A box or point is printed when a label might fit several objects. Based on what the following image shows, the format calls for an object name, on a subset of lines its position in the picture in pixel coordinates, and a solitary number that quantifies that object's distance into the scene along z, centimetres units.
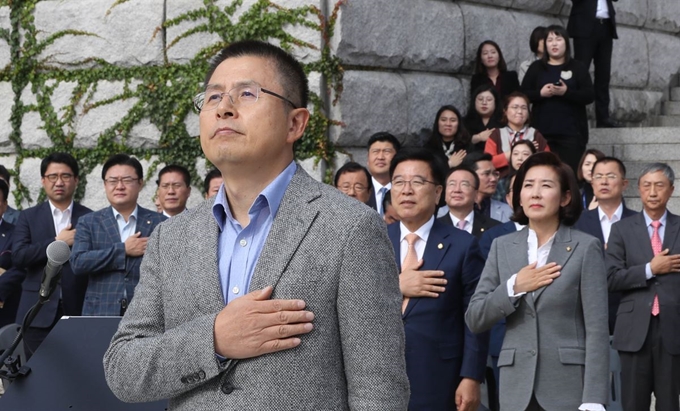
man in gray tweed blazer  260
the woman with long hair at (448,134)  1027
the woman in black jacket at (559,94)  1087
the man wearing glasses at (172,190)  834
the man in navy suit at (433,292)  554
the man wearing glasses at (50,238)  772
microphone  383
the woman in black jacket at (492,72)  1120
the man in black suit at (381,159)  901
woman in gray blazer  539
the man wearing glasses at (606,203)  817
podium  359
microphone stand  379
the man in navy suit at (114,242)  716
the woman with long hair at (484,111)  1056
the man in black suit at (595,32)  1237
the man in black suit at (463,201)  791
